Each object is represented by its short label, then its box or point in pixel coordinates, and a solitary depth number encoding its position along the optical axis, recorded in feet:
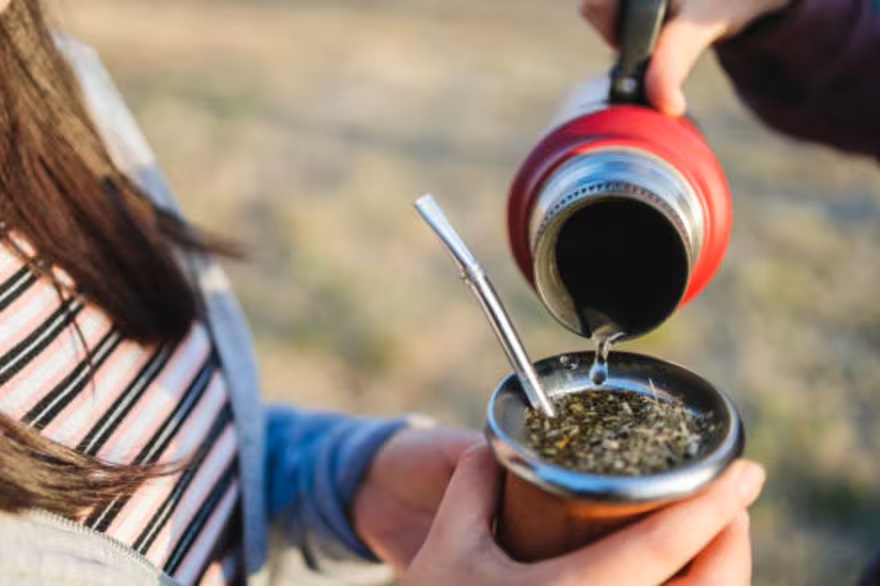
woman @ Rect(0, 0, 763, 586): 1.65
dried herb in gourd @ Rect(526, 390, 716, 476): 1.66
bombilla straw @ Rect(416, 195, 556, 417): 1.83
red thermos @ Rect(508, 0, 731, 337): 2.30
